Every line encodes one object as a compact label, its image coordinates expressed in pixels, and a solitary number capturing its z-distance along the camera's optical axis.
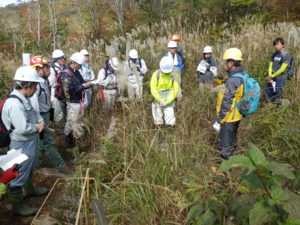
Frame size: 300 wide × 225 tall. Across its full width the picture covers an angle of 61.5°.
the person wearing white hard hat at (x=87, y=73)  4.92
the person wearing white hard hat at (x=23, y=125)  2.65
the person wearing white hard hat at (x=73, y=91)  3.98
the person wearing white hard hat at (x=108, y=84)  4.92
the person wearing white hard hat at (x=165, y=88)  4.06
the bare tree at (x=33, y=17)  11.08
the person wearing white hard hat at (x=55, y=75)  4.52
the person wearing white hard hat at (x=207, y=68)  5.27
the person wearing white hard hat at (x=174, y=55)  5.47
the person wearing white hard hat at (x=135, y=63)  5.12
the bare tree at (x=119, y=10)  10.76
